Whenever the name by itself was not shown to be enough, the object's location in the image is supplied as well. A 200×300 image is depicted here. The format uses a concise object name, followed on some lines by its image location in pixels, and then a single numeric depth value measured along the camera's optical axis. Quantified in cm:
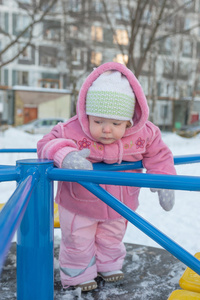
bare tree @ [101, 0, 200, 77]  749
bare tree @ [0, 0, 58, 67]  856
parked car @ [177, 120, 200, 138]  1820
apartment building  1930
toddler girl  155
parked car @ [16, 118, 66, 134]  1755
